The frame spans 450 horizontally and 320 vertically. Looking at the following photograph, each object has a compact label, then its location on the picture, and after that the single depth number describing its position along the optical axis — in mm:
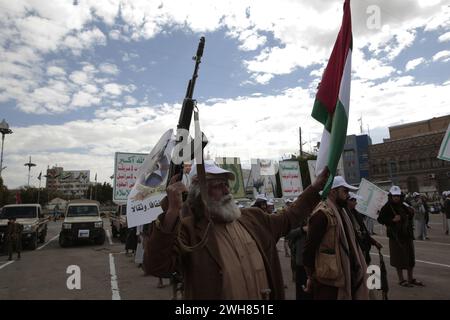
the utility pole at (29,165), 68500
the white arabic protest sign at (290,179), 18270
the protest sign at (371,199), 8946
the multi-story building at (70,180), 99781
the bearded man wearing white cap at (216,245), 2020
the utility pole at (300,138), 40562
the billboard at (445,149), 6547
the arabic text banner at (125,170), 10461
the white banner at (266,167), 27870
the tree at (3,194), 51881
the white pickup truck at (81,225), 16406
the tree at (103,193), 91344
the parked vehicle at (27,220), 15125
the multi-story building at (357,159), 67875
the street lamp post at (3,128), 37375
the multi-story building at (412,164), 56125
